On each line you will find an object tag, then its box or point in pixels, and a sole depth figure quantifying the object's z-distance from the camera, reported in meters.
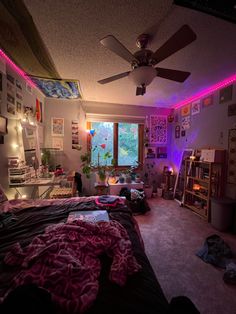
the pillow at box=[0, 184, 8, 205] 1.71
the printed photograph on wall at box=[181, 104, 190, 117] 3.79
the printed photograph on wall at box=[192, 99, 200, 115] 3.45
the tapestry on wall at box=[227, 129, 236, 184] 2.62
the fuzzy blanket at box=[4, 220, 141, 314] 0.71
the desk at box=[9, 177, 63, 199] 2.19
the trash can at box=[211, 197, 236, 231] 2.48
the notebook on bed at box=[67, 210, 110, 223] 1.42
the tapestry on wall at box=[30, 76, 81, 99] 2.82
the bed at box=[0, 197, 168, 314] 0.70
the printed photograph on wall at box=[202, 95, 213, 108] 3.10
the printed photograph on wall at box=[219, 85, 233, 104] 2.68
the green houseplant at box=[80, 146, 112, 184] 3.65
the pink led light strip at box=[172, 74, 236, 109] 2.64
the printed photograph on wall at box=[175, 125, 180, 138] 4.18
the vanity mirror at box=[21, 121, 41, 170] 2.62
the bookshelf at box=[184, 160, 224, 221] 2.83
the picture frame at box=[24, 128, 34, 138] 2.65
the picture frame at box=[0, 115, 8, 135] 1.97
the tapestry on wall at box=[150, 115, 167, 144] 4.39
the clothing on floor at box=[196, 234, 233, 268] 1.79
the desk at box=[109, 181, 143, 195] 3.60
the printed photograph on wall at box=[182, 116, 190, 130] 3.80
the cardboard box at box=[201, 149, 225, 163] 2.76
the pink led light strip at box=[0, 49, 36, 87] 2.06
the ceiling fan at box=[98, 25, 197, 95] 1.32
